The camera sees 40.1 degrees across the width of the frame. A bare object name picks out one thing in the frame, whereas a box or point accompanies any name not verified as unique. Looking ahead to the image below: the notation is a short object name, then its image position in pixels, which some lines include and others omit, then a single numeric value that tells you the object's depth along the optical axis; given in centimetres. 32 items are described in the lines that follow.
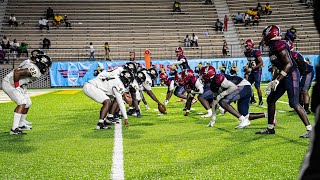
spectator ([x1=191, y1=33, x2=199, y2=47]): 3369
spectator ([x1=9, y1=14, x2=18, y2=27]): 3468
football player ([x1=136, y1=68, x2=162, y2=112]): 1212
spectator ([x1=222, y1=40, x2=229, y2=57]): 3247
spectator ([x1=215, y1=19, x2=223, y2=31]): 3619
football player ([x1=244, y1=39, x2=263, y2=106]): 1379
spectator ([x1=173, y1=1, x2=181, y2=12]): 3831
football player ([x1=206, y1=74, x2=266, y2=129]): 916
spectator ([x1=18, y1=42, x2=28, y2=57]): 3051
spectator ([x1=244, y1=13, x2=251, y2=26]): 3659
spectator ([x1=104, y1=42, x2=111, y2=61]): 3128
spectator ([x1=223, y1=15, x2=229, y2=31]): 3547
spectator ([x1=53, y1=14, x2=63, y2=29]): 3519
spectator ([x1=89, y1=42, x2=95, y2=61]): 3136
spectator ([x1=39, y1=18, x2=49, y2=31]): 3478
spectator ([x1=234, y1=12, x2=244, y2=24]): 3698
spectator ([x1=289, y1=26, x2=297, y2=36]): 3309
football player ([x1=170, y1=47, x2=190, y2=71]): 1500
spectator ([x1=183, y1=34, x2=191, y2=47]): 3369
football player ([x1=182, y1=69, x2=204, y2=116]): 1176
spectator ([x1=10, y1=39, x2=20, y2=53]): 3070
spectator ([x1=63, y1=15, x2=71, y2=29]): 3569
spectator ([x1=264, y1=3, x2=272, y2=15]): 3766
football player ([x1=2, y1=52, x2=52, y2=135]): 855
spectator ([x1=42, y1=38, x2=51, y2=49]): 3231
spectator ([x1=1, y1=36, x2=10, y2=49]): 3084
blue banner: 2919
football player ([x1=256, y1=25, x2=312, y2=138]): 750
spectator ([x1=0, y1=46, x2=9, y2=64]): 2925
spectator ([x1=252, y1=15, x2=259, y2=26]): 3644
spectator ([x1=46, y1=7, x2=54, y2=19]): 3606
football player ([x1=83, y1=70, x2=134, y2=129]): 920
